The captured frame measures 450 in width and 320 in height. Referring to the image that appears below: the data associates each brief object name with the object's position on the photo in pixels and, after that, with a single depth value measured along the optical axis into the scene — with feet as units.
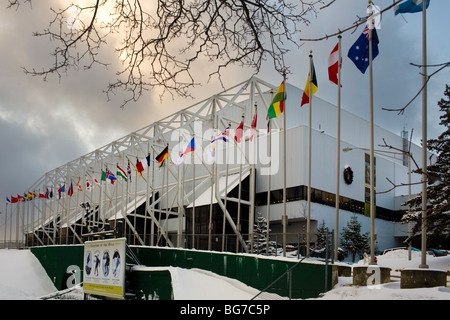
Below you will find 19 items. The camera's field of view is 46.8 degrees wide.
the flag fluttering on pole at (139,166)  119.75
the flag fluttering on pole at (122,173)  130.01
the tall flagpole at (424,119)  45.10
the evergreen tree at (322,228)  122.68
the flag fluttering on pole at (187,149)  98.48
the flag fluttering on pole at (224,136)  89.71
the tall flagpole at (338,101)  62.34
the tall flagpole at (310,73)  68.22
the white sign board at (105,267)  69.56
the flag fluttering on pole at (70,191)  165.07
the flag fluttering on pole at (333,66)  66.09
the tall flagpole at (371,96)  54.67
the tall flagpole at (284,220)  62.18
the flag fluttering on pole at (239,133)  85.76
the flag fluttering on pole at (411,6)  50.40
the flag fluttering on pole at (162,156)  107.65
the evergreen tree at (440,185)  79.07
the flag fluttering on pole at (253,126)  84.95
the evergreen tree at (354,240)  131.66
